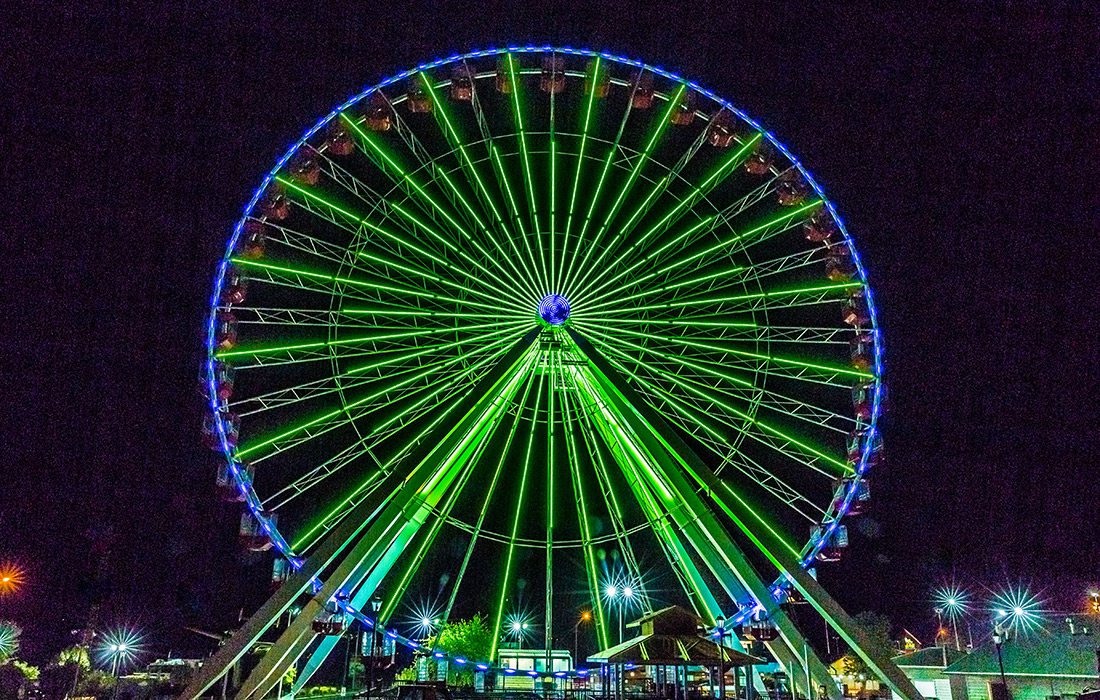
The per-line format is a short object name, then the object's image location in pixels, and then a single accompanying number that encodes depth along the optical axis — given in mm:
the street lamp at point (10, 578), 44094
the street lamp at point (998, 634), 25984
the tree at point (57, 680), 29325
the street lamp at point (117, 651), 49656
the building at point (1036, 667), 31953
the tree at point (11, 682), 27141
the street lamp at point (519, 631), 49212
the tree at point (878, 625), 57803
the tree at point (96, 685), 35253
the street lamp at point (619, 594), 37281
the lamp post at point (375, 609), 23036
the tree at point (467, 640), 48656
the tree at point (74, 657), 39522
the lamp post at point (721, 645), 19694
